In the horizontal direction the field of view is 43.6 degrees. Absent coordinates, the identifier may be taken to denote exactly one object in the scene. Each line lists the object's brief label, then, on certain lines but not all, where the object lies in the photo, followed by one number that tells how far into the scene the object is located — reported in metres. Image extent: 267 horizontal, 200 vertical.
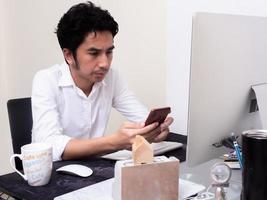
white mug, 0.94
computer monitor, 0.77
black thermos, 0.61
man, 1.20
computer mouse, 1.00
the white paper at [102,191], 0.82
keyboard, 1.18
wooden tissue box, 0.70
